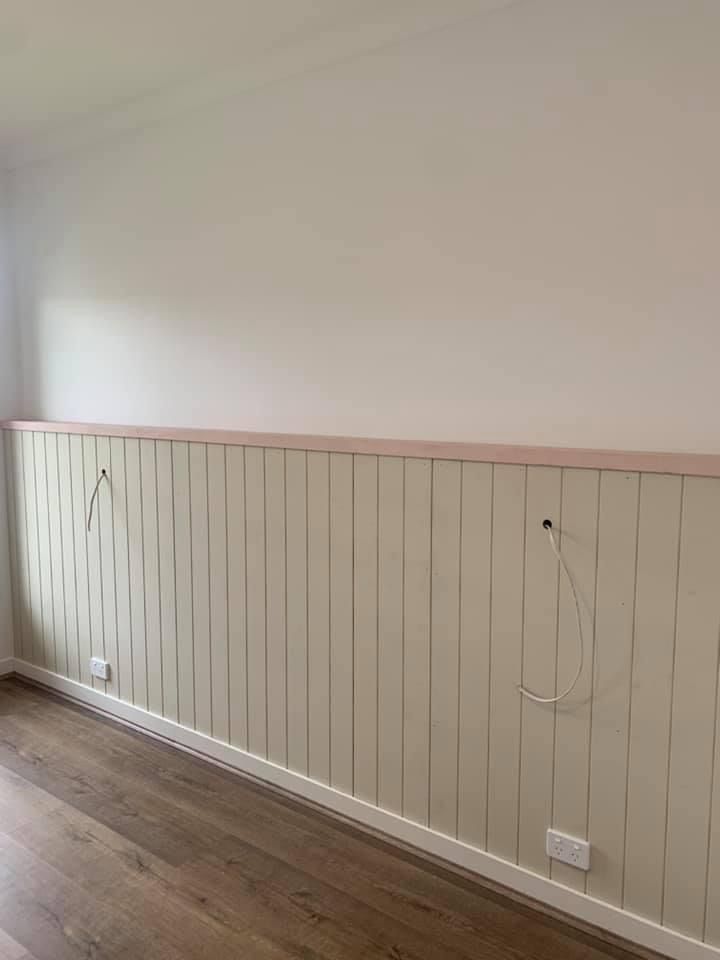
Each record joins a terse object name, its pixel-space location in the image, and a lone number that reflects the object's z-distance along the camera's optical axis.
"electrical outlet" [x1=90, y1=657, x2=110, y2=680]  3.45
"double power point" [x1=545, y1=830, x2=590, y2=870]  2.11
